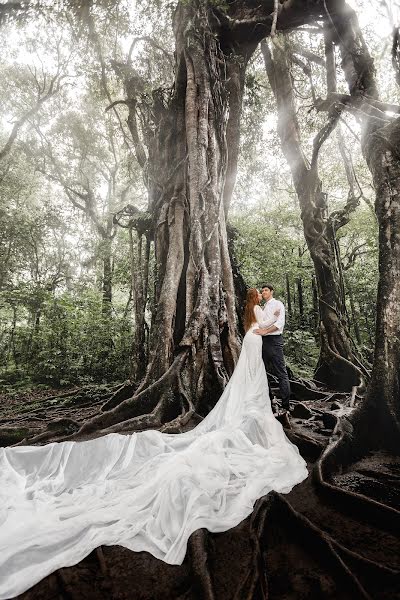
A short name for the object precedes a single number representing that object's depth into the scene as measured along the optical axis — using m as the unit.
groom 4.03
